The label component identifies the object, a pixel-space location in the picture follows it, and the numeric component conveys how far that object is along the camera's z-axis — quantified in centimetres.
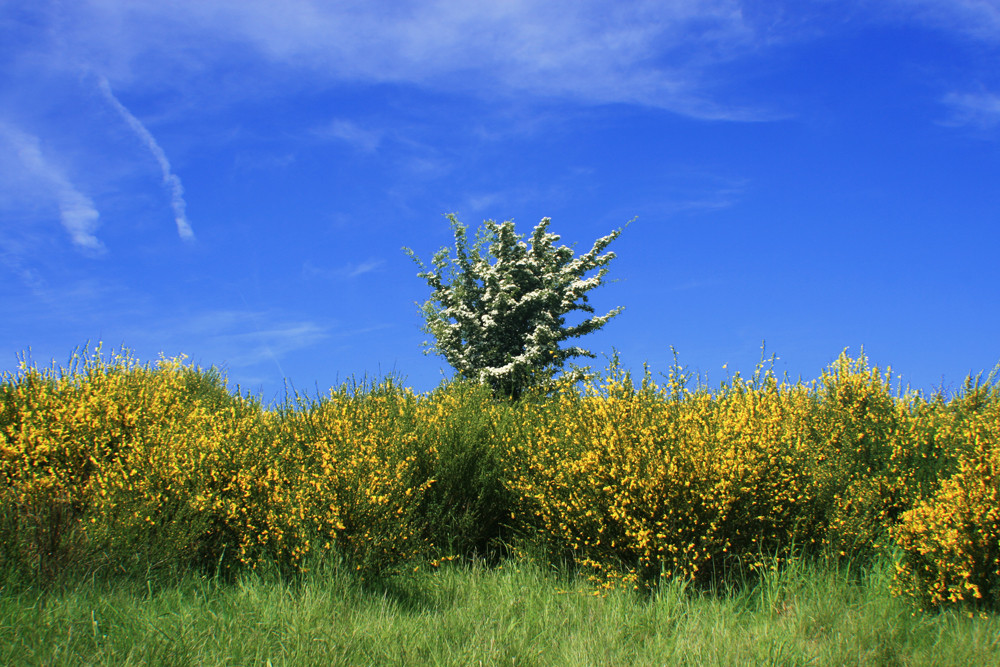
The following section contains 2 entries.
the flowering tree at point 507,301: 2210
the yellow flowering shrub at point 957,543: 547
